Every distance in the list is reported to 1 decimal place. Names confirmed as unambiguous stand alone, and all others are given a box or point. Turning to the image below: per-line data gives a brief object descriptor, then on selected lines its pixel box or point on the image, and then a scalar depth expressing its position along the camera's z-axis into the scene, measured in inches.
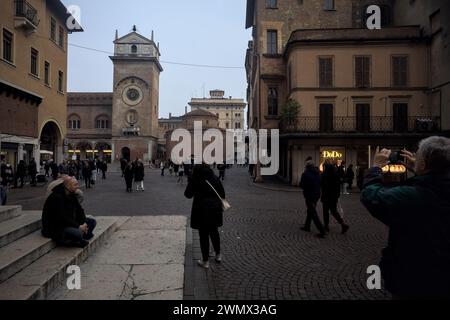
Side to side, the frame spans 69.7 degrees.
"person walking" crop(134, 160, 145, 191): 724.0
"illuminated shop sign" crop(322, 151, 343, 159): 900.0
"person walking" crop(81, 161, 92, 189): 781.9
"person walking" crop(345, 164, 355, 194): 740.6
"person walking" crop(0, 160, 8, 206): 650.2
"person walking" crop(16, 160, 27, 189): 743.7
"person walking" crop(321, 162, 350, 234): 332.2
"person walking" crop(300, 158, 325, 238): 323.6
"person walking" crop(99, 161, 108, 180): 1137.7
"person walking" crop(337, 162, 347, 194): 663.5
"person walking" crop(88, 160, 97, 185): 808.7
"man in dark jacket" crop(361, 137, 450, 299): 87.9
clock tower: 2345.0
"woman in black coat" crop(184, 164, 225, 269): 215.2
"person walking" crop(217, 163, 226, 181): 1091.2
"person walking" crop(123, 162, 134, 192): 715.4
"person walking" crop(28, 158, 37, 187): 789.9
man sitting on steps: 218.5
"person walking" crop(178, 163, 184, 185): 962.0
